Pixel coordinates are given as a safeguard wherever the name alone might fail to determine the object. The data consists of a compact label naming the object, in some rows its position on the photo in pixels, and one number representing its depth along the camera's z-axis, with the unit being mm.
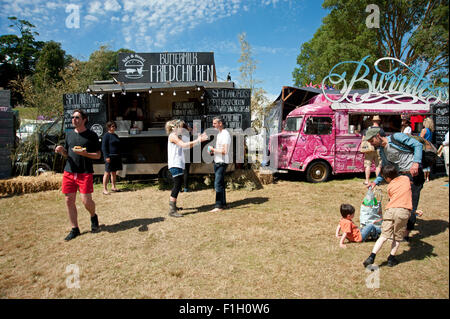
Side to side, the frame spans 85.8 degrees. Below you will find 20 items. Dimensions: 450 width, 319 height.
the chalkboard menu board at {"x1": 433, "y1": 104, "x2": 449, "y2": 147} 5693
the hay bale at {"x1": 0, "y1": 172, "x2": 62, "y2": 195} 6586
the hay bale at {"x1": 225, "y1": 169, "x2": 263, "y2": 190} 7074
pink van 7820
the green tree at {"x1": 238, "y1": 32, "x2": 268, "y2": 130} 10773
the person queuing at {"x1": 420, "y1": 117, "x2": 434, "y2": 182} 5177
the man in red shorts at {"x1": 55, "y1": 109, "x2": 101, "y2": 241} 3682
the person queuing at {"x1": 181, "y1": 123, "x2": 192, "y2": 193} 7006
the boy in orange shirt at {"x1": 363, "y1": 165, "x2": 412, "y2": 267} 2752
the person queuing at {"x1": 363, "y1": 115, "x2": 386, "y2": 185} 7036
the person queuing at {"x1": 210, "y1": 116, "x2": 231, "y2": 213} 4801
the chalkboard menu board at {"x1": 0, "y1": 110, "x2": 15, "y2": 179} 7354
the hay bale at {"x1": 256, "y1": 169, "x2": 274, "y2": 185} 7664
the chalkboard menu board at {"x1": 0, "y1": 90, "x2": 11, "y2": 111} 8539
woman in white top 4570
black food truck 7227
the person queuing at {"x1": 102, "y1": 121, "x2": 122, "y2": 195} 6461
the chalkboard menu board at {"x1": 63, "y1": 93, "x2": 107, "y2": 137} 7758
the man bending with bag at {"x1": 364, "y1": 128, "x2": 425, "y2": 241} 3258
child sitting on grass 3506
